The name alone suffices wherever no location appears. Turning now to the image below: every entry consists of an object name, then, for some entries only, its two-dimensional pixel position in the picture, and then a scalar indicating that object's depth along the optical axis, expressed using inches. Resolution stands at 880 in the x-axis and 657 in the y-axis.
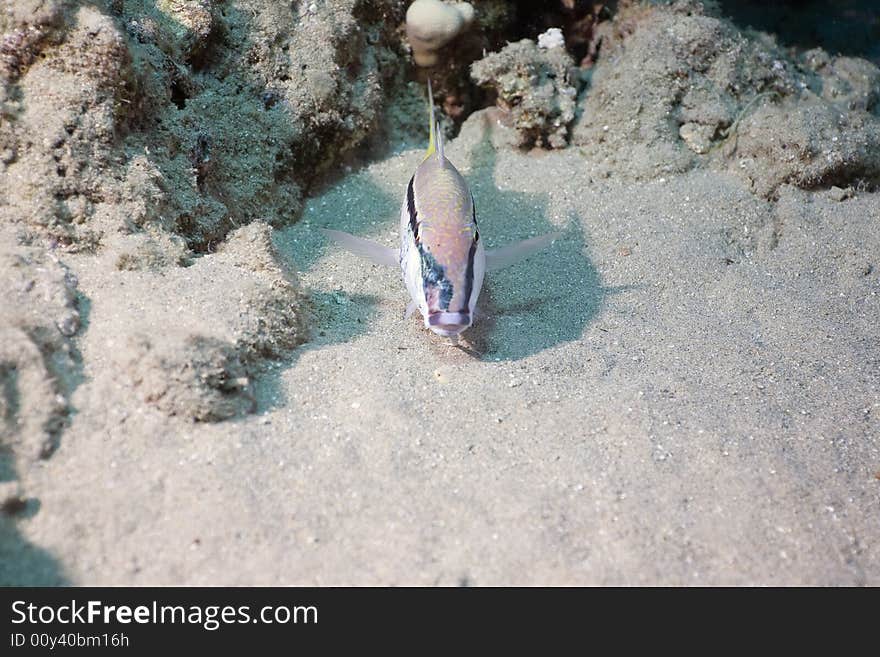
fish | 128.3
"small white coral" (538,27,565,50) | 243.6
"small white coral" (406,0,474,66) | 220.7
